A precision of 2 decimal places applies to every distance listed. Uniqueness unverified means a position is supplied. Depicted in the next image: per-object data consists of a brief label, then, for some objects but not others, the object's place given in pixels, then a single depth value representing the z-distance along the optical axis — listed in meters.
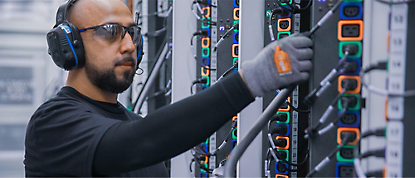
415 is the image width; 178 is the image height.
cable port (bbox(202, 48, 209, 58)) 3.45
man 1.18
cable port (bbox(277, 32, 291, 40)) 2.53
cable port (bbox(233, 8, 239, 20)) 3.03
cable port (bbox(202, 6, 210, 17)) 3.38
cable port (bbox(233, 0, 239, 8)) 3.02
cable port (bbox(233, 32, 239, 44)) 3.06
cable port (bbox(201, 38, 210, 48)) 3.44
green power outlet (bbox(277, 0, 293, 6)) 2.46
